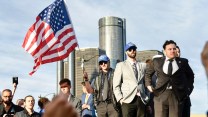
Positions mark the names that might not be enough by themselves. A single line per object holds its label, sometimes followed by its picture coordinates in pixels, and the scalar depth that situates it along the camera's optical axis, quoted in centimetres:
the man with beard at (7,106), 968
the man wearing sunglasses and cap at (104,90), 845
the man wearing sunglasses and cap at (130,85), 803
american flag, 1161
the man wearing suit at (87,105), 1013
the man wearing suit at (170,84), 713
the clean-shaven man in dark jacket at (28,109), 928
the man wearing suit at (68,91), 884
